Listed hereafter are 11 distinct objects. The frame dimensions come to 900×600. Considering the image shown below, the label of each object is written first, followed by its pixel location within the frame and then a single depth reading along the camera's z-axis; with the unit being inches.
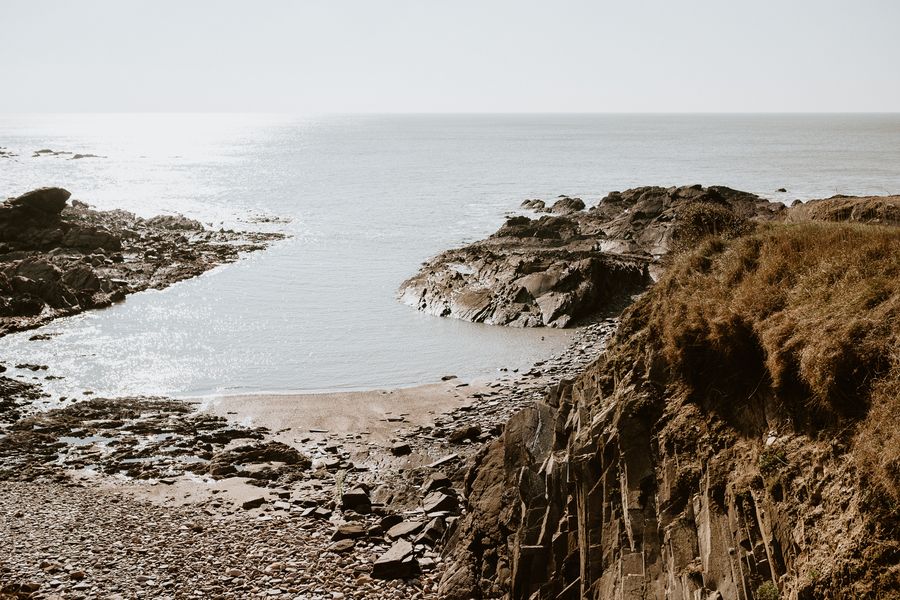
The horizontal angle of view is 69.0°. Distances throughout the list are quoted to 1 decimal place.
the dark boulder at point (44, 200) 2208.4
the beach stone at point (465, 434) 917.2
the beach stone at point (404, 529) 690.8
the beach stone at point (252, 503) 784.3
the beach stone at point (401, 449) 909.0
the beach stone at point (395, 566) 633.0
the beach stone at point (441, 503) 719.7
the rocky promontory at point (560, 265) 1528.1
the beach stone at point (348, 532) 699.4
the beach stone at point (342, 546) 679.1
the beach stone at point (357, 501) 765.3
